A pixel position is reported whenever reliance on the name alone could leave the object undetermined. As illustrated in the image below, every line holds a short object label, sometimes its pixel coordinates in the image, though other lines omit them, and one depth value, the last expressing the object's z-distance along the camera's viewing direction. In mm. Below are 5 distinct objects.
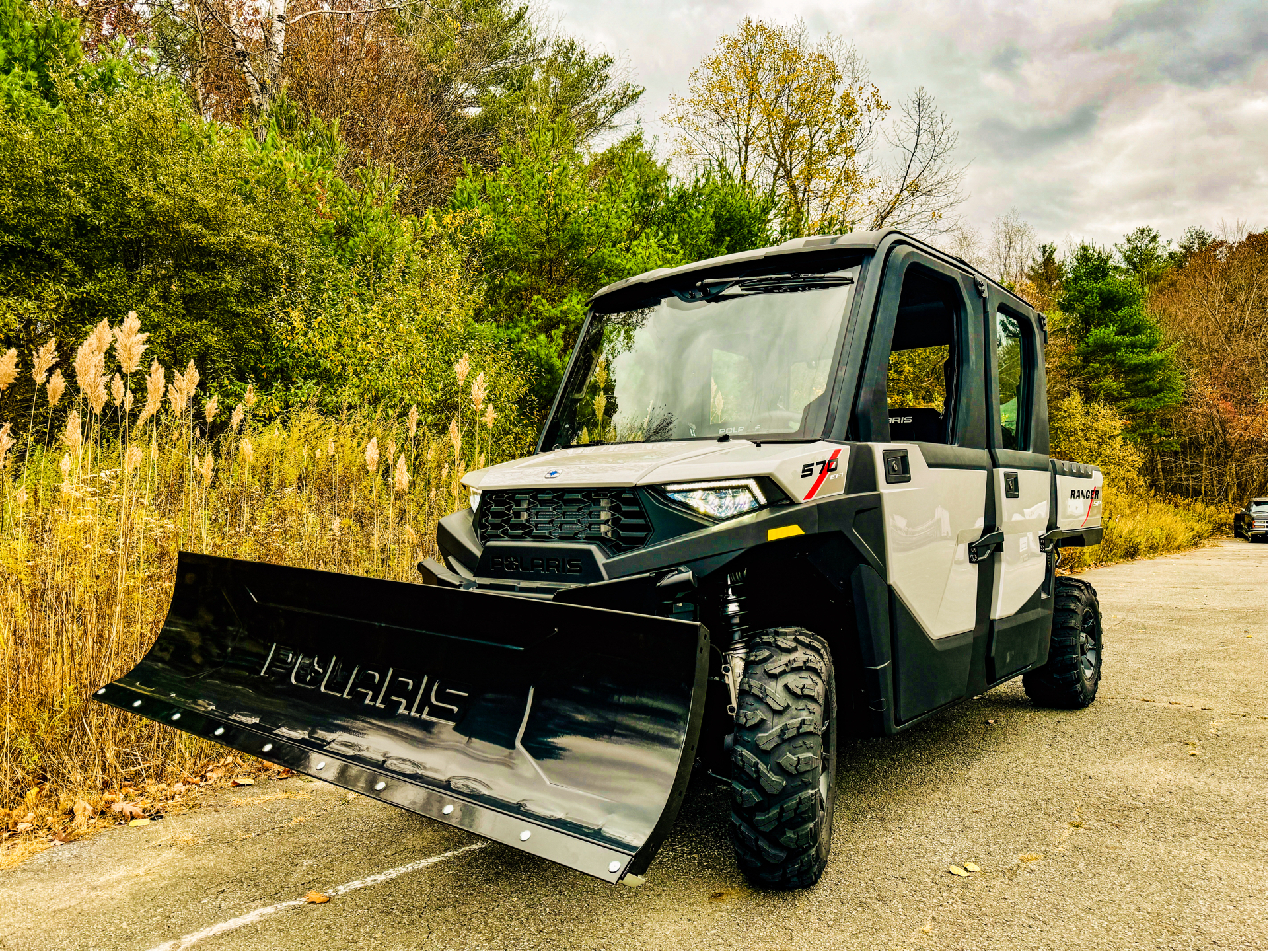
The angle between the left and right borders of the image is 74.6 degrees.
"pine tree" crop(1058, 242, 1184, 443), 30344
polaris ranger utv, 2266
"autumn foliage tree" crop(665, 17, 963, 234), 24188
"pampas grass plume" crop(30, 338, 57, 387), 4645
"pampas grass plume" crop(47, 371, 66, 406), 4438
